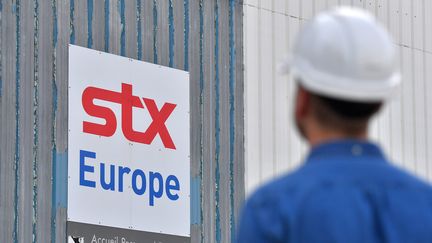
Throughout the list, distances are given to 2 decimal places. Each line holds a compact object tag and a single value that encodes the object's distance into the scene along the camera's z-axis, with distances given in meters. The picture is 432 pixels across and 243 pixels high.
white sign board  14.30
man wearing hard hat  3.30
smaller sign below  14.06
